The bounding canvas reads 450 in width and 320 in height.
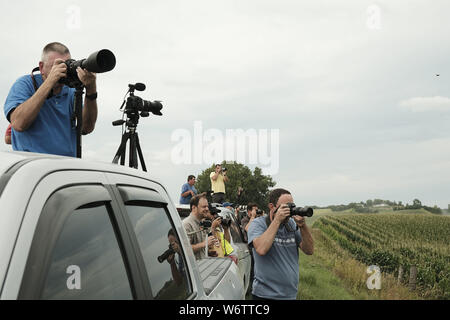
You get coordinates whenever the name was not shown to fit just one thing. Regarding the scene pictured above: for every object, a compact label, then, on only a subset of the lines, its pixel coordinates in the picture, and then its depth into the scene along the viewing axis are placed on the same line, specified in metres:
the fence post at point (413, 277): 17.04
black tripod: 3.57
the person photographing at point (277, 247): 4.82
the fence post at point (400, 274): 19.31
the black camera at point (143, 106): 4.04
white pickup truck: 1.08
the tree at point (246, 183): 75.31
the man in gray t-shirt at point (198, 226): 5.73
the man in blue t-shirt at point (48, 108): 2.60
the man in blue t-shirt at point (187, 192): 11.88
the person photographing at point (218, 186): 14.07
